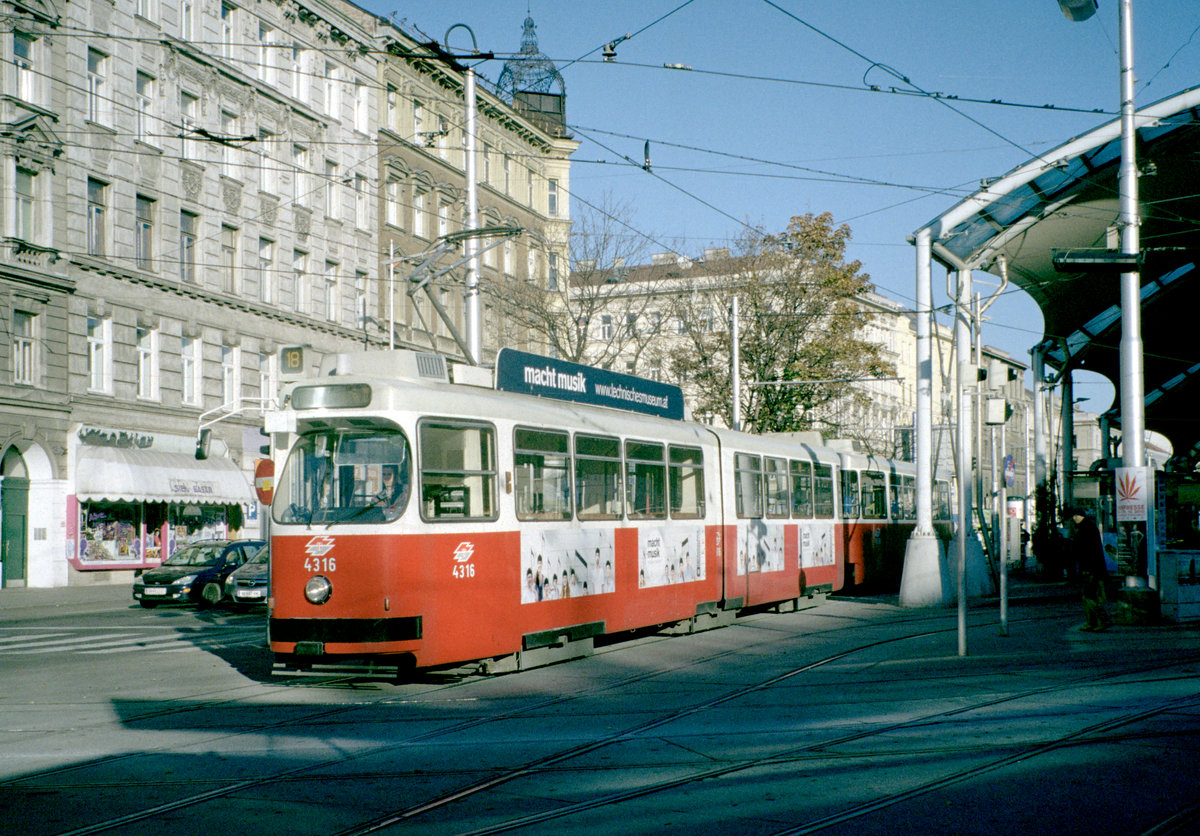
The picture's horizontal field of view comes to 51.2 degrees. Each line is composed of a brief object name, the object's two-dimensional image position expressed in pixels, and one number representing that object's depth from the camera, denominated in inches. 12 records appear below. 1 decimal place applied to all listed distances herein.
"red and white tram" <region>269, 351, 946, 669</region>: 436.8
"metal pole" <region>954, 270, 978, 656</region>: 552.1
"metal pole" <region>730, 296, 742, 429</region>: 1315.2
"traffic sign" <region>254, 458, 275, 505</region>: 476.1
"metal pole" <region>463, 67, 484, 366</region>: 813.9
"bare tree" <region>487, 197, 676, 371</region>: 1430.9
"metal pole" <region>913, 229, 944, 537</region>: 866.8
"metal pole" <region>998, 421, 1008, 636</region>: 577.9
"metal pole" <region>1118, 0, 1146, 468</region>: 675.4
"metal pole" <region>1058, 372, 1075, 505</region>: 1236.5
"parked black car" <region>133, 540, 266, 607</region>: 1021.8
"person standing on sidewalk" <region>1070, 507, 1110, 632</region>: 639.1
